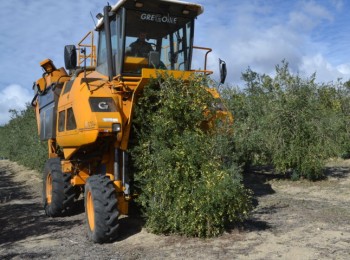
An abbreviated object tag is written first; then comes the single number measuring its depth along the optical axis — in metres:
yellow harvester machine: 5.88
